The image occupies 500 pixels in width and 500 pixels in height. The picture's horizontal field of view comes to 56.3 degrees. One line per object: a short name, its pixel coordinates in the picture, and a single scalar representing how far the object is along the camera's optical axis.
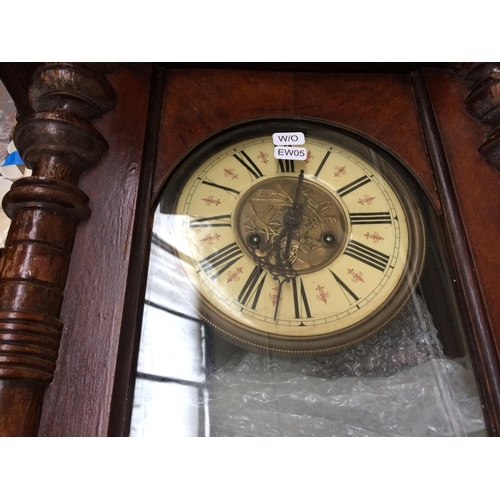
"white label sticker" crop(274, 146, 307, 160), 0.35
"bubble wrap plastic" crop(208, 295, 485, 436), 0.27
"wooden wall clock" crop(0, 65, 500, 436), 0.26
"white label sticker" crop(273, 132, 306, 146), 0.36
